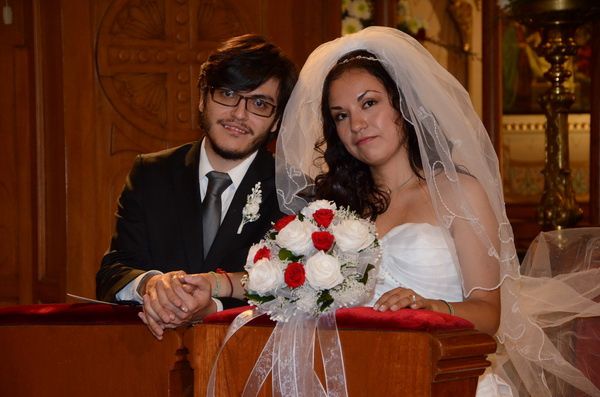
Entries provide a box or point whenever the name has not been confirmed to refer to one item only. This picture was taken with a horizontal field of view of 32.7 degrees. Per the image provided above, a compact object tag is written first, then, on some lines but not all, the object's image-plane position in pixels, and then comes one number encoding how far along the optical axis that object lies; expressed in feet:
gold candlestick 16.67
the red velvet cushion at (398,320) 7.59
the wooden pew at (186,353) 7.49
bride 10.49
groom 11.84
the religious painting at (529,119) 31.17
